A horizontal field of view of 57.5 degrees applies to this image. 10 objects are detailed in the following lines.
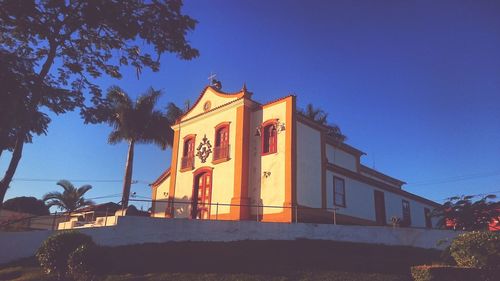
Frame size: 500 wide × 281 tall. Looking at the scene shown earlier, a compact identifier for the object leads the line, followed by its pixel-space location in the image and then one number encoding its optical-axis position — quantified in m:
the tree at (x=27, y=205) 38.81
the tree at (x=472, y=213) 27.38
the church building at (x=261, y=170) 23.98
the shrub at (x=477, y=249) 14.73
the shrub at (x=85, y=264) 13.70
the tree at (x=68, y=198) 40.81
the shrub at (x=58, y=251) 14.48
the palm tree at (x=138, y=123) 33.00
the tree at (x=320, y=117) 44.71
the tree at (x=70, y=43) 15.66
